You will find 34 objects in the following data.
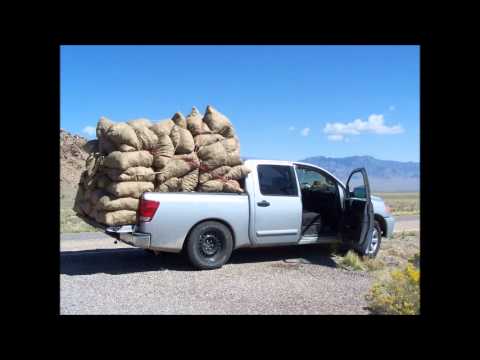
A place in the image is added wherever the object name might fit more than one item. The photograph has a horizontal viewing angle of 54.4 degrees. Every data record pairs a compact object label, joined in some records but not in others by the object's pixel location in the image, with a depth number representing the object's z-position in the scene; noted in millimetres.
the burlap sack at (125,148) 7406
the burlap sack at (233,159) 8086
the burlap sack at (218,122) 8328
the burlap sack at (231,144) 8195
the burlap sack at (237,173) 8048
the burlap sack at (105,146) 7582
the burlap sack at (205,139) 8148
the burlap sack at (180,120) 8219
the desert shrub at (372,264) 8141
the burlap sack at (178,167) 7658
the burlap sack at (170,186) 7668
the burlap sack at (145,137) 7562
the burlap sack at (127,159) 7270
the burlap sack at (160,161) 7668
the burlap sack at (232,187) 8000
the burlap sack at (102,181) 7594
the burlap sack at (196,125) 8227
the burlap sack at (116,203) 7262
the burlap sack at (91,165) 7711
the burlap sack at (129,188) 7266
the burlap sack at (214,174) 7969
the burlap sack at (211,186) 7934
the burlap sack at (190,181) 7824
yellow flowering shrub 5574
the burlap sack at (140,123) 7688
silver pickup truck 7422
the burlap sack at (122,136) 7391
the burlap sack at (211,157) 7980
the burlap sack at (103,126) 7652
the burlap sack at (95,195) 7609
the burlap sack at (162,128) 7781
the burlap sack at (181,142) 7902
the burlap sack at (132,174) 7317
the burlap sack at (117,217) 7230
